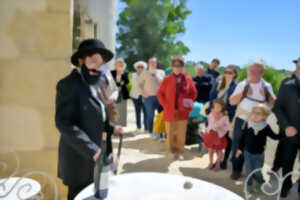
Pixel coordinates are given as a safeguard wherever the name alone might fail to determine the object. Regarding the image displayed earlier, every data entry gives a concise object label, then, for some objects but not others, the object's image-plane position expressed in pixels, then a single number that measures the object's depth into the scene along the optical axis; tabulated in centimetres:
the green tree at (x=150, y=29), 2242
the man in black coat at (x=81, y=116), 194
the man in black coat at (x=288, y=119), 321
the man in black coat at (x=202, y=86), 564
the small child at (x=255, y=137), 335
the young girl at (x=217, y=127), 418
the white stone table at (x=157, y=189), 174
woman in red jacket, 434
